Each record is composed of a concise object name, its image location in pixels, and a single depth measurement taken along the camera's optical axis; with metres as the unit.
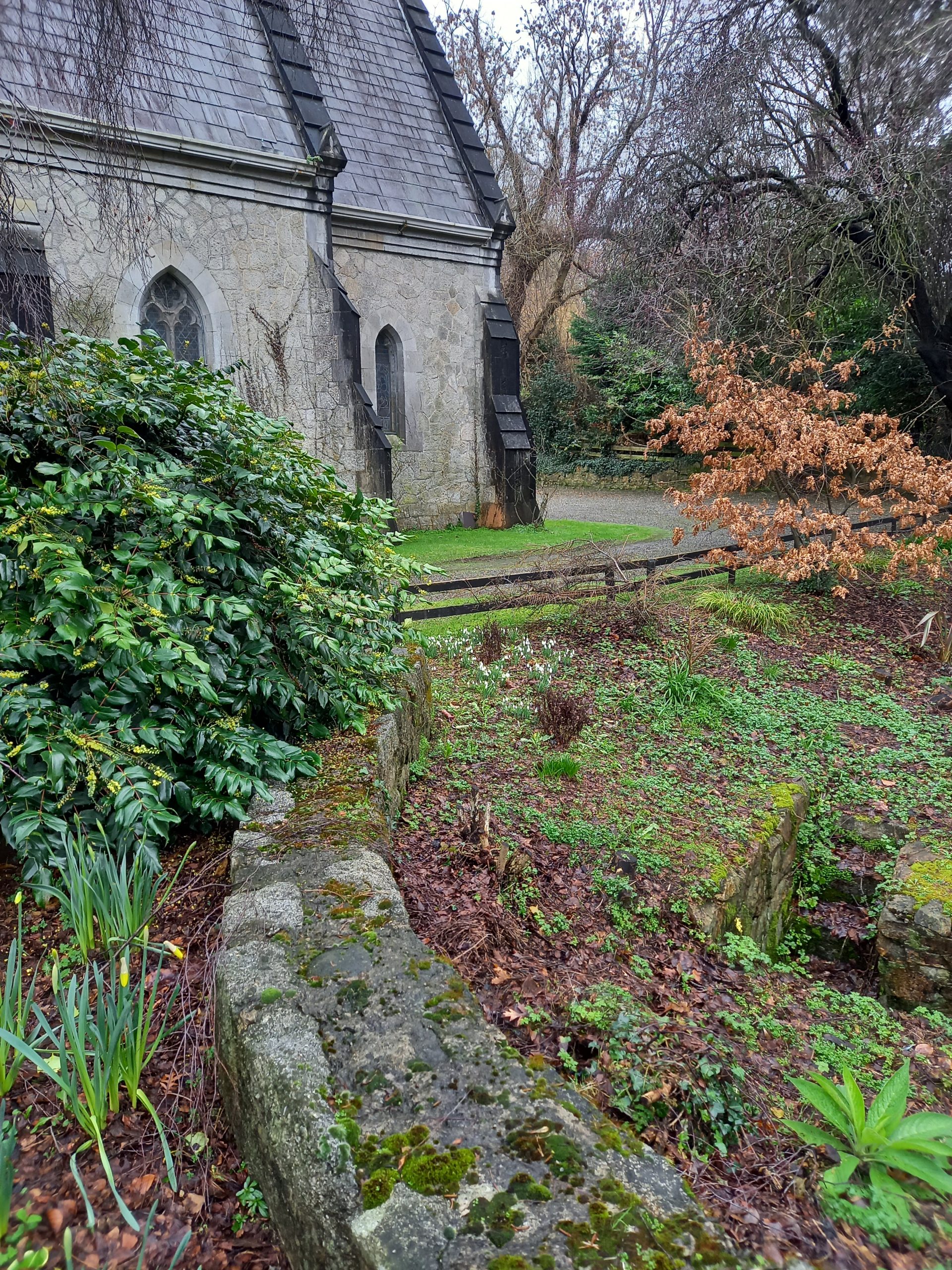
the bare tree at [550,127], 24.33
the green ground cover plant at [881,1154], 1.84
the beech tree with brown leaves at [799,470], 7.81
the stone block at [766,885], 3.96
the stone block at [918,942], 3.93
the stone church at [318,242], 10.23
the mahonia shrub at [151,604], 2.83
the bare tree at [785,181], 9.66
